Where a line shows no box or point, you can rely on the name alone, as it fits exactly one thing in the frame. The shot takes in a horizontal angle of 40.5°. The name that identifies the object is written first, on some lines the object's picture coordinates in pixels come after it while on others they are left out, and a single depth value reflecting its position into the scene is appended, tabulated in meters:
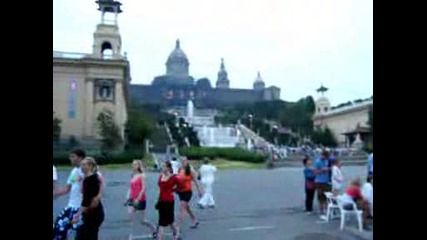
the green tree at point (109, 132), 30.85
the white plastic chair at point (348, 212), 8.10
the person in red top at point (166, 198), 6.74
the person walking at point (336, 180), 9.28
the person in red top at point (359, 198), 7.81
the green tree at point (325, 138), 43.22
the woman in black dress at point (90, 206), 4.84
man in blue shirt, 9.59
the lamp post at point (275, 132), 44.38
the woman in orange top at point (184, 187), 7.91
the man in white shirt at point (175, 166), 7.35
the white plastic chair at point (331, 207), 9.07
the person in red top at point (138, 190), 7.09
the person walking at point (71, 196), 5.14
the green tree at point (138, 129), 33.37
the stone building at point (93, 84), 36.97
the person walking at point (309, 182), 9.95
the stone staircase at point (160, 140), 35.61
